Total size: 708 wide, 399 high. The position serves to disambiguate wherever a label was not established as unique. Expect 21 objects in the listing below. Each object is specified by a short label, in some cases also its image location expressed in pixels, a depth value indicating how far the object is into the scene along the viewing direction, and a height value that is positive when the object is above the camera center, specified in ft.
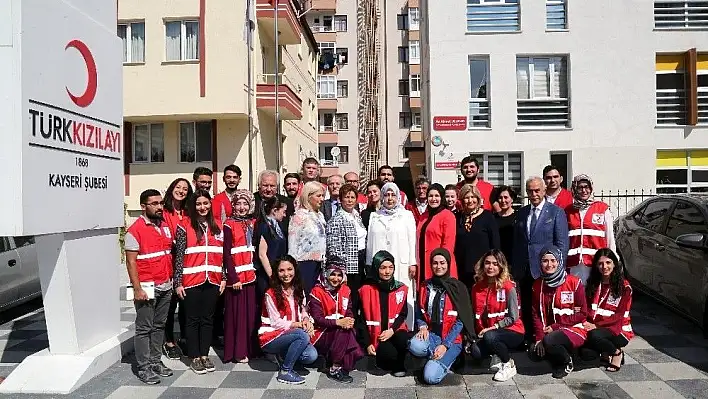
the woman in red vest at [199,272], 18.86 -2.19
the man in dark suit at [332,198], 22.31 +0.13
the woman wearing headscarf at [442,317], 17.80 -3.62
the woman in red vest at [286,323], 18.08 -3.79
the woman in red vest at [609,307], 18.15 -3.41
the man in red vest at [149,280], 17.72 -2.32
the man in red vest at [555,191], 21.15 +0.27
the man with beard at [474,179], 22.49 +0.79
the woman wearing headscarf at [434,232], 20.29 -1.10
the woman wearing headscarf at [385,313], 18.34 -3.57
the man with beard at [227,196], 21.84 +0.25
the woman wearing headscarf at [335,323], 18.21 -3.76
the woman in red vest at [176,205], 19.14 -0.05
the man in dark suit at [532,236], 19.48 -1.23
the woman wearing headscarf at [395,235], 20.20 -1.20
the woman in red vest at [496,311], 18.10 -3.50
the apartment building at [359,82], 135.95 +27.36
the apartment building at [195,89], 57.67 +11.43
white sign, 14.98 +2.40
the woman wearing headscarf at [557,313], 17.85 -3.57
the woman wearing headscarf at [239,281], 19.66 -2.62
